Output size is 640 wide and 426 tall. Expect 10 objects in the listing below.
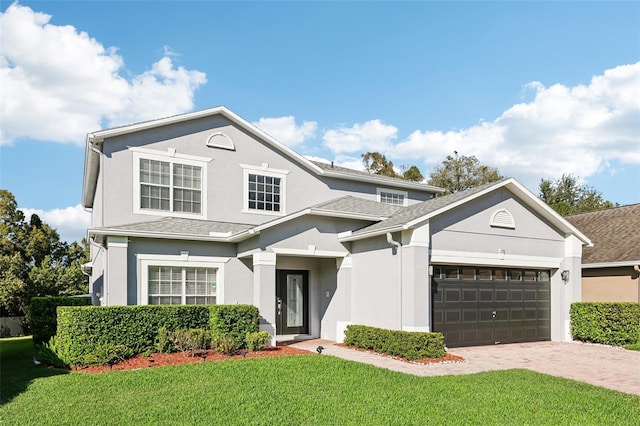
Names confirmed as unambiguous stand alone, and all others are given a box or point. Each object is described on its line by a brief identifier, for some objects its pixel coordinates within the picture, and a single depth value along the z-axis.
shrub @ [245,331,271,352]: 12.09
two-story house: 13.30
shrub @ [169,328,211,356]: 11.56
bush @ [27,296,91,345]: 12.80
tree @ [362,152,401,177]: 39.66
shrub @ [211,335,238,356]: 11.69
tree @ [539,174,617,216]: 43.59
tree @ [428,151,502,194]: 41.29
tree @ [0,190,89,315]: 25.16
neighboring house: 16.05
